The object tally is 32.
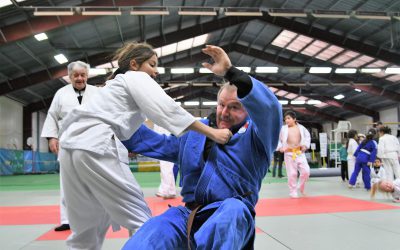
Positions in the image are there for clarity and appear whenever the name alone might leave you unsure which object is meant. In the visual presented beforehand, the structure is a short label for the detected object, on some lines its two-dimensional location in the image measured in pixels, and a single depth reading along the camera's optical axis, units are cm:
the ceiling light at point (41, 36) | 1310
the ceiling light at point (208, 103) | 3051
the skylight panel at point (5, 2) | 1063
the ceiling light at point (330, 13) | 1252
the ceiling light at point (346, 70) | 1859
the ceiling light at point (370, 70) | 1805
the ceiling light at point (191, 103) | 2952
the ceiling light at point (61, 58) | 1574
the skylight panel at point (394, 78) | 2192
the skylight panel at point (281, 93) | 3025
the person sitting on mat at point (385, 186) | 429
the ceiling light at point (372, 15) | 1246
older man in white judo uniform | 351
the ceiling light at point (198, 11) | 1156
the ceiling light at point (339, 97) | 2844
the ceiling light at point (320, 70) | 1834
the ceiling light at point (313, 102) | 3050
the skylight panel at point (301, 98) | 3116
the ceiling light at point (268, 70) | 1816
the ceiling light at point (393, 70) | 1721
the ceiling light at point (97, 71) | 1591
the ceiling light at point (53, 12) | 1041
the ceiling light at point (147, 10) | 1134
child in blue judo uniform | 882
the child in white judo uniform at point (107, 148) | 196
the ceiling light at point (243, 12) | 1228
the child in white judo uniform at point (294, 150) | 712
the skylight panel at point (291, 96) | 3091
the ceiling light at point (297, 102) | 3028
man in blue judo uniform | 136
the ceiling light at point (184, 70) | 1775
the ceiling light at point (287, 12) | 1245
